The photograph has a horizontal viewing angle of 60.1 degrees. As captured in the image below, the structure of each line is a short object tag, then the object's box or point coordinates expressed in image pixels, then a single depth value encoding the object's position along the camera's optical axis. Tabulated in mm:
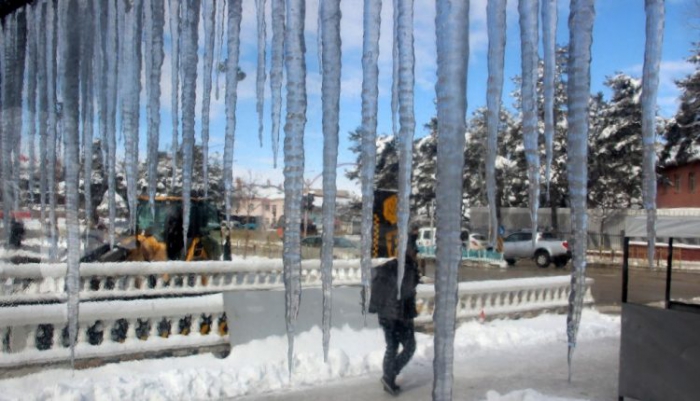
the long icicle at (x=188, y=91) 2393
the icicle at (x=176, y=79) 2668
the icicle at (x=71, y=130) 2635
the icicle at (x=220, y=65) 2639
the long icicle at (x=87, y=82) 3064
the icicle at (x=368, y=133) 1935
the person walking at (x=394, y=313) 6281
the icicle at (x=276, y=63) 2086
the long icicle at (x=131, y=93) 2674
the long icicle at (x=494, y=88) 1860
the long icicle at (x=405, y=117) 1859
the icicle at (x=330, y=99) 1936
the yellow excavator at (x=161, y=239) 10703
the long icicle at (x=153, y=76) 2680
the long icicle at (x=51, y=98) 3240
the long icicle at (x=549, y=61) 1883
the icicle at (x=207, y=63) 2533
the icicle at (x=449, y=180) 1602
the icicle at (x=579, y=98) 1633
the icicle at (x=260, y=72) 2447
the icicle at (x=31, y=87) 3557
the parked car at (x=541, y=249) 27438
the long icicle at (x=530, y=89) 1829
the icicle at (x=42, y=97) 3417
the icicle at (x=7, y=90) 3635
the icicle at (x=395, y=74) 1942
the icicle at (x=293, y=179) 1895
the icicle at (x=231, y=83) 2371
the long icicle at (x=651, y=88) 1683
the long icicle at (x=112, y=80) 2932
